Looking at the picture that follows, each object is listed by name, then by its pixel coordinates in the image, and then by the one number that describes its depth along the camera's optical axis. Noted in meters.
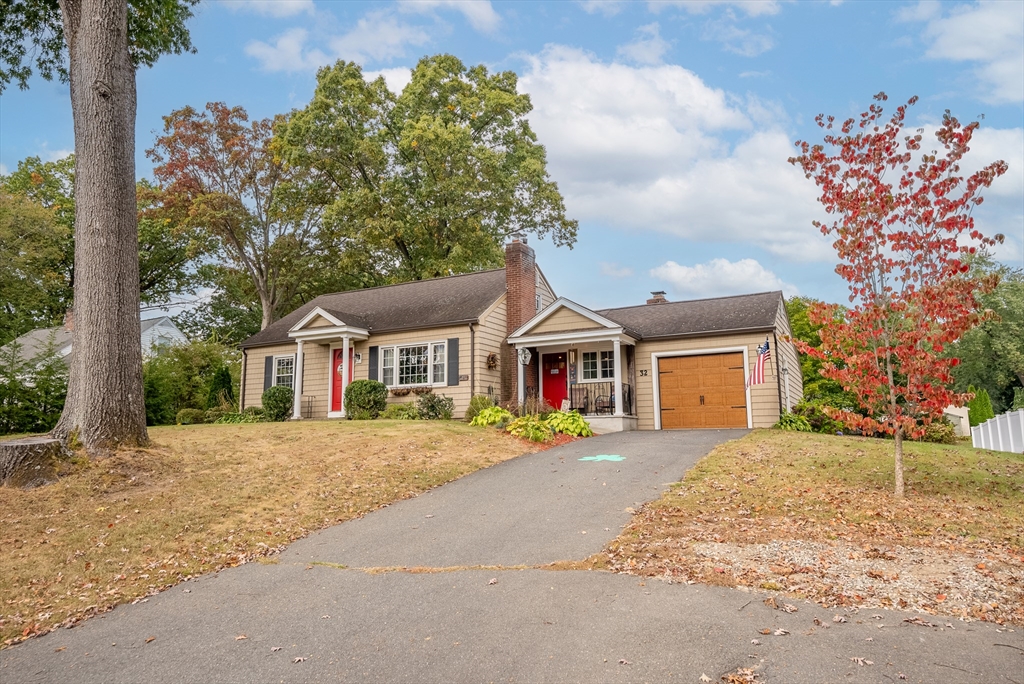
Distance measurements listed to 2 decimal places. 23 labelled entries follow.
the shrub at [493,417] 16.55
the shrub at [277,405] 20.62
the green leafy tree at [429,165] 27.64
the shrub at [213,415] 21.47
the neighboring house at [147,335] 29.16
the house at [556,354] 18.19
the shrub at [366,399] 19.23
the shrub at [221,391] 23.51
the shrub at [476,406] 17.59
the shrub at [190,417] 21.12
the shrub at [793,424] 16.67
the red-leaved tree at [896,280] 8.84
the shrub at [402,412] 18.50
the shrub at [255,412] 21.02
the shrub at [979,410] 27.75
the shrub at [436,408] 18.56
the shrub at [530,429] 15.12
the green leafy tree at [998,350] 38.59
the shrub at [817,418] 17.34
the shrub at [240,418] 20.66
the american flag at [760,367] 17.06
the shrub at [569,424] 16.30
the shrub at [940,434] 16.36
